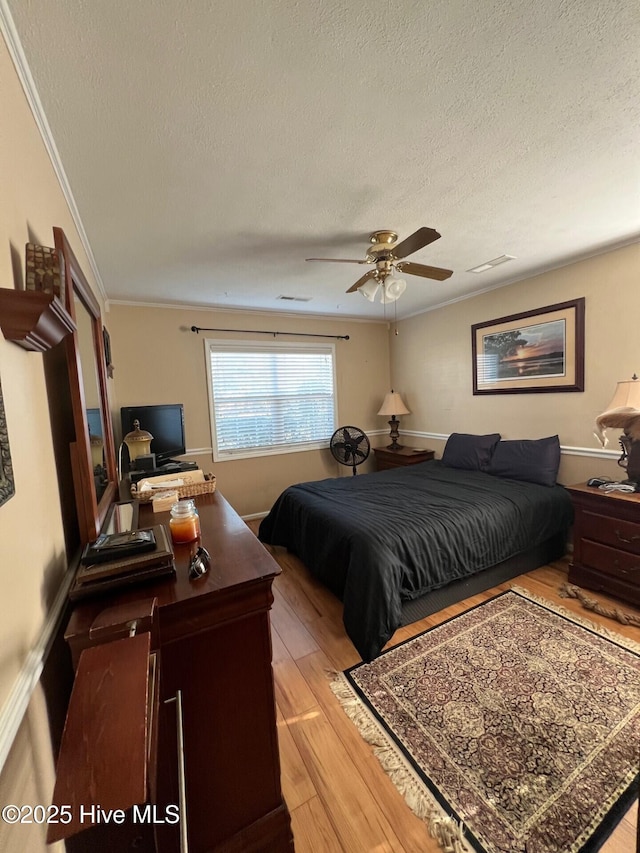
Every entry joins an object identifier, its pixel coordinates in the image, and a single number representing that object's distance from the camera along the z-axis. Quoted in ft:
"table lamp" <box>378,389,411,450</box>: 14.37
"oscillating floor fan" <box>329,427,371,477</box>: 13.93
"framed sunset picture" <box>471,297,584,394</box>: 9.36
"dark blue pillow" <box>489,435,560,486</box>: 9.44
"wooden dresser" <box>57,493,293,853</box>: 2.83
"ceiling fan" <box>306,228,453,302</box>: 6.79
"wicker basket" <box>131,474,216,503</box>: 5.47
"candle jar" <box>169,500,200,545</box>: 3.81
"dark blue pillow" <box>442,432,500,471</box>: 11.12
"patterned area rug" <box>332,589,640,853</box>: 3.75
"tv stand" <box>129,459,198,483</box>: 6.77
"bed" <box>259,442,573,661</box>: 6.12
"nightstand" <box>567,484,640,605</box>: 6.95
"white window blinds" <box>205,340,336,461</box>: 12.70
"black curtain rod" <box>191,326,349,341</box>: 11.93
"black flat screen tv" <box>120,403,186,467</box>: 9.73
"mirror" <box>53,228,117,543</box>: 3.58
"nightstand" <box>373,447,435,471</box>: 13.56
